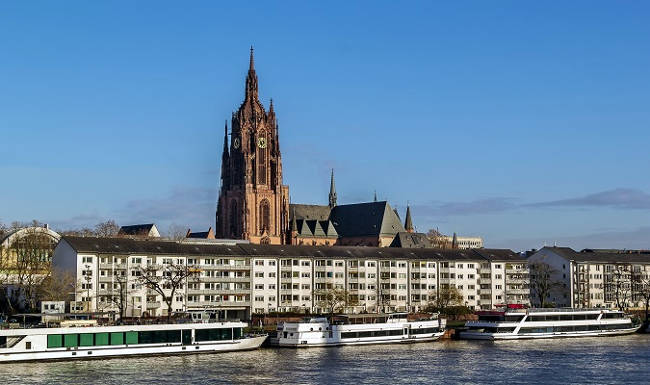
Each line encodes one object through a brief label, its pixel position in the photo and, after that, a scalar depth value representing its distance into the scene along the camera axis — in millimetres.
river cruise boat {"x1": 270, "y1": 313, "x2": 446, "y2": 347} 133375
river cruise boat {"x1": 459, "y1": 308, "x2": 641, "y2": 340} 150500
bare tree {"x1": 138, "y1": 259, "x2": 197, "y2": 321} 163625
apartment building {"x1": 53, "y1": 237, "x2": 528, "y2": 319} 163000
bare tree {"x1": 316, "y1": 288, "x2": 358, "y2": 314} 181750
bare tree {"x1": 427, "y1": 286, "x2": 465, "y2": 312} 190688
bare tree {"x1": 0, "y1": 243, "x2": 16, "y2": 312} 162625
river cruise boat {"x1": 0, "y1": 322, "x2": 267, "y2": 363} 111688
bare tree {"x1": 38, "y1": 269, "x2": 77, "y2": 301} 150988
